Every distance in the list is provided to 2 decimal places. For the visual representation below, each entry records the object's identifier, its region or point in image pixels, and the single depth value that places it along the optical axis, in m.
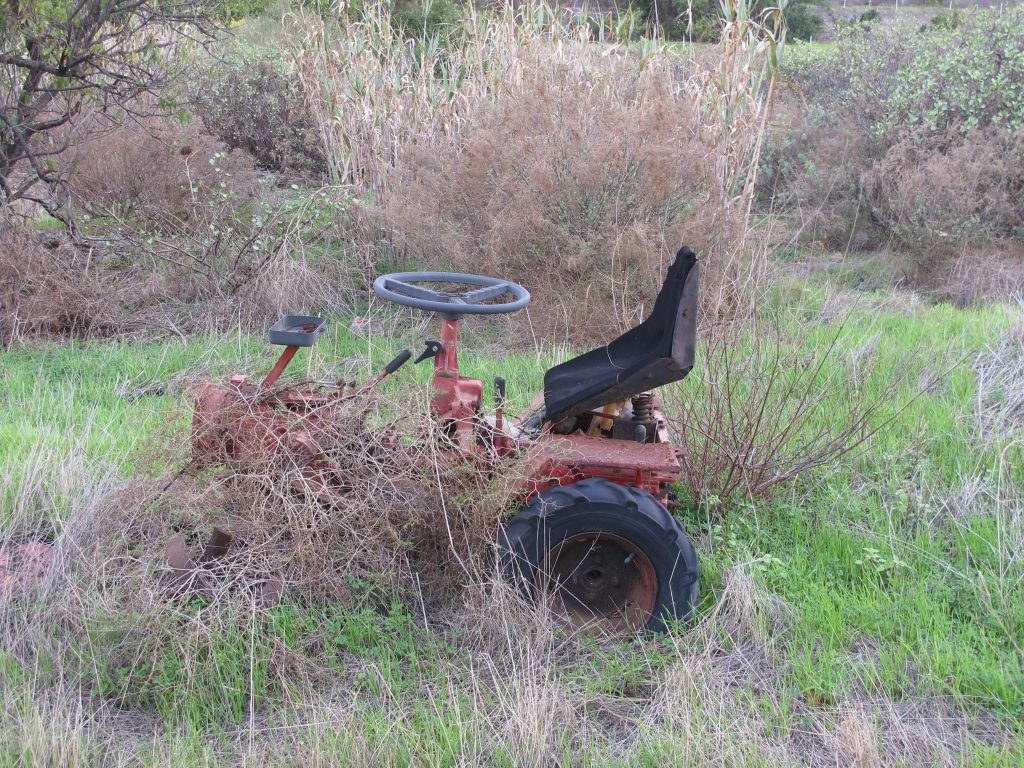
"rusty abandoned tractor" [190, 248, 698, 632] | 3.17
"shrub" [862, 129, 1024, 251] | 8.37
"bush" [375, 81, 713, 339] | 6.55
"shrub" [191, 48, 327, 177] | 11.14
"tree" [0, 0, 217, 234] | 6.21
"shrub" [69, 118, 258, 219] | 7.82
